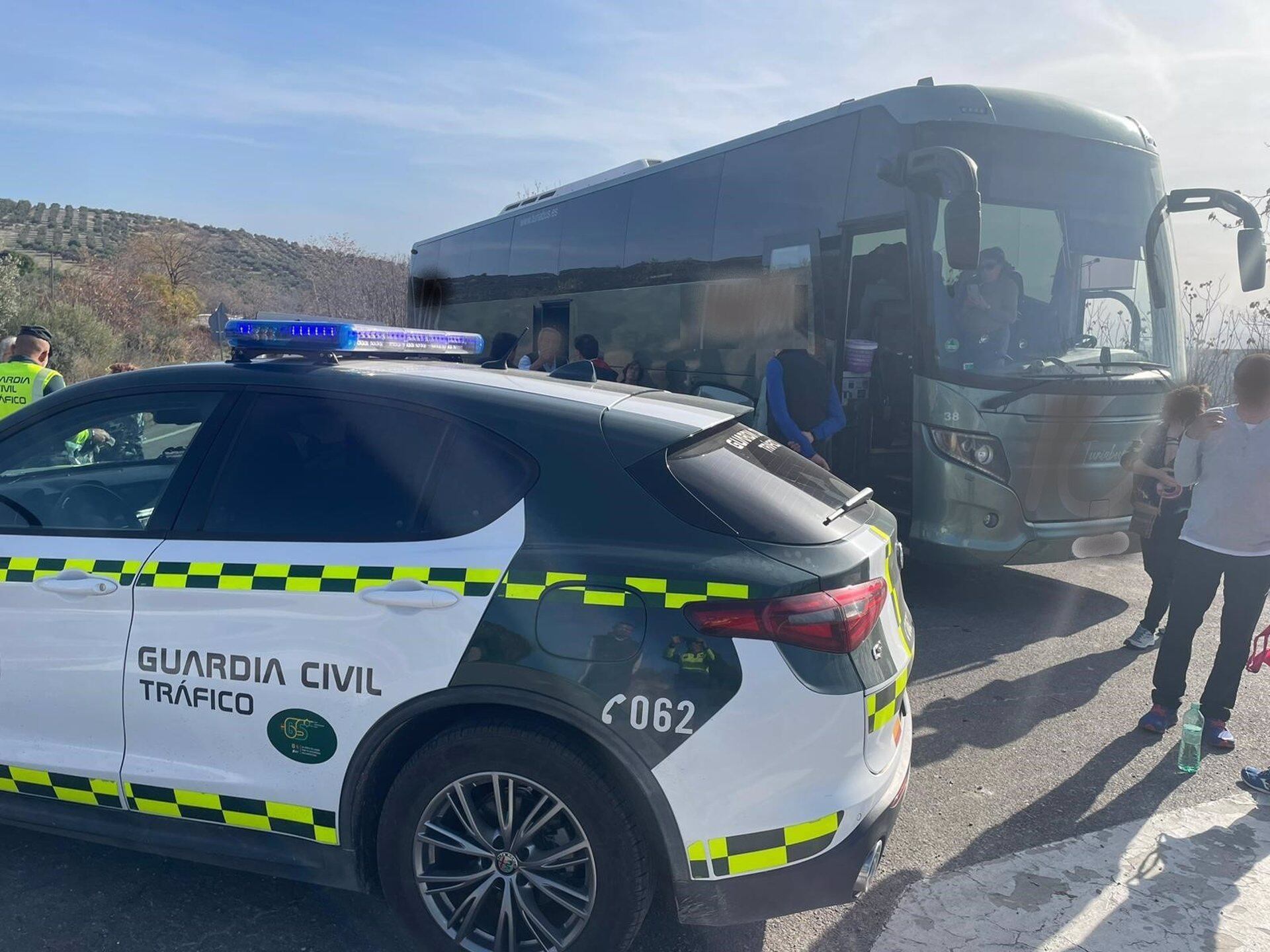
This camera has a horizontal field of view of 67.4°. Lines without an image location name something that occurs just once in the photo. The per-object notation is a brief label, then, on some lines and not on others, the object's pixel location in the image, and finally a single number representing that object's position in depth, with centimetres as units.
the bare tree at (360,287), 3591
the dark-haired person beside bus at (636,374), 938
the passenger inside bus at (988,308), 643
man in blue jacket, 680
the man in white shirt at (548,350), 885
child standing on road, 565
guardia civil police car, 247
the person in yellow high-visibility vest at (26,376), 626
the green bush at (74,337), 2203
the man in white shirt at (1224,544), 425
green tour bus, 634
